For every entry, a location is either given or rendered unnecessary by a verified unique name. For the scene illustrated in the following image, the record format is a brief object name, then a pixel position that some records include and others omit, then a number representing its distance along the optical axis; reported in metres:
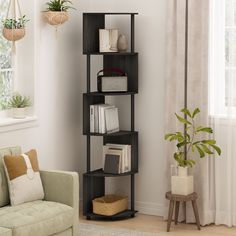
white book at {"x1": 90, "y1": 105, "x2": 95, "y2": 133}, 7.70
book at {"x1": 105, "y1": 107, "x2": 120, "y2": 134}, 7.69
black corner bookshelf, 7.66
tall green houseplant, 7.18
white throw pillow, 6.27
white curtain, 7.30
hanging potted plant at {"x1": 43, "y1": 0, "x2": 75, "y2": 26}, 7.34
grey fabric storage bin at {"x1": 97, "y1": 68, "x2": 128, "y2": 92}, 7.67
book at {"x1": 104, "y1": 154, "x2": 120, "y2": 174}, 7.69
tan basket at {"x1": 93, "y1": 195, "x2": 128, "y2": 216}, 7.69
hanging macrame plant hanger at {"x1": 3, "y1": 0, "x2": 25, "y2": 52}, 6.93
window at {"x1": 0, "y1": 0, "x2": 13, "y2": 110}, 7.16
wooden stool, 7.20
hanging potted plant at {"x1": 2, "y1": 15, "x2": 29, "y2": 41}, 6.92
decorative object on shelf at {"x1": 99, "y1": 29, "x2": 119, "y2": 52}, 7.67
